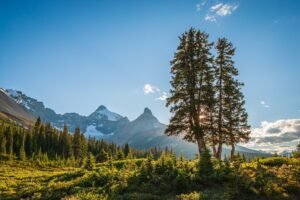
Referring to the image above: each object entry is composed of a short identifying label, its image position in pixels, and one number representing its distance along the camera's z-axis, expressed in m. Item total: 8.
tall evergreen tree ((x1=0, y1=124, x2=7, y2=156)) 87.41
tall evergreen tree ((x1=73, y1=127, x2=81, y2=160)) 124.85
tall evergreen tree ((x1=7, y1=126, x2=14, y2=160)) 86.60
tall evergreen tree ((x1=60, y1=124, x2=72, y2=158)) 123.47
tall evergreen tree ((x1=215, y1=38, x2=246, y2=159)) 30.16
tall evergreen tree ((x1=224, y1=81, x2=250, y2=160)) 31.42
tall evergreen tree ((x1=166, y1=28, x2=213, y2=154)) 27.47
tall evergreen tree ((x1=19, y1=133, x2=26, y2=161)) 85.44
